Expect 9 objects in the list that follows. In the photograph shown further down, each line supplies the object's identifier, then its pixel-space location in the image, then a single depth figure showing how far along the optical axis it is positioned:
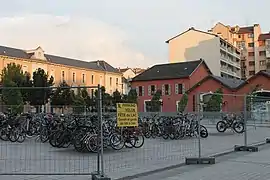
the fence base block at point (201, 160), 12.06
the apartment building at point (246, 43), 105.94
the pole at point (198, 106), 12.95
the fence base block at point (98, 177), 8.71
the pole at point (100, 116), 8.68
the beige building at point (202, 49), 86.19
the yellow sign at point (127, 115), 9.54
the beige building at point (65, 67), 75.00
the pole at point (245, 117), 15.58
